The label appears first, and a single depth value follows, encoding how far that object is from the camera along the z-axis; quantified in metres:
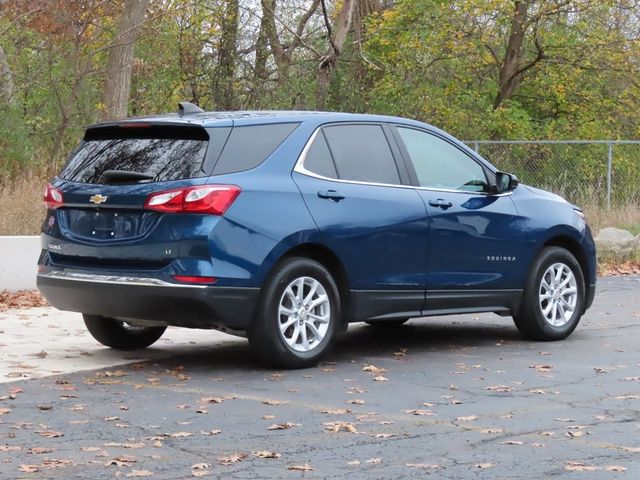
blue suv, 12.34
